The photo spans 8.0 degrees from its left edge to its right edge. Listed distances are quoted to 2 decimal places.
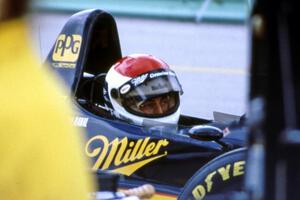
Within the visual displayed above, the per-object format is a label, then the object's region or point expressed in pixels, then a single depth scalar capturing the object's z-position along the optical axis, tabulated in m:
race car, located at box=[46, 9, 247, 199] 8.14
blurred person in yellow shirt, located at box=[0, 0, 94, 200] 4.25
